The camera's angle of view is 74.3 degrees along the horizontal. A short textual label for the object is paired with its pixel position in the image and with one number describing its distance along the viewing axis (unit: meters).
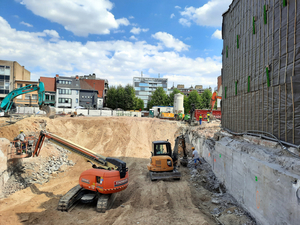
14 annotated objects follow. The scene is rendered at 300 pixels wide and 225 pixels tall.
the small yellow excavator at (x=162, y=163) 12.60
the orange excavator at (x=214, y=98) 28.47
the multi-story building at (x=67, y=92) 53.59
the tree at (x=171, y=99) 64.88
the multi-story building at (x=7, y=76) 53.47
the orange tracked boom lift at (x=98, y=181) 9.15
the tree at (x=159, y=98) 65.19
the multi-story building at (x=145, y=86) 98.25
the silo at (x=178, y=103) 44.75
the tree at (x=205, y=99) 61.28
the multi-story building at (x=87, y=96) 56.50
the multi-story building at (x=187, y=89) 122.32
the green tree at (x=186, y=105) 63.26
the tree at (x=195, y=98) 60.16
